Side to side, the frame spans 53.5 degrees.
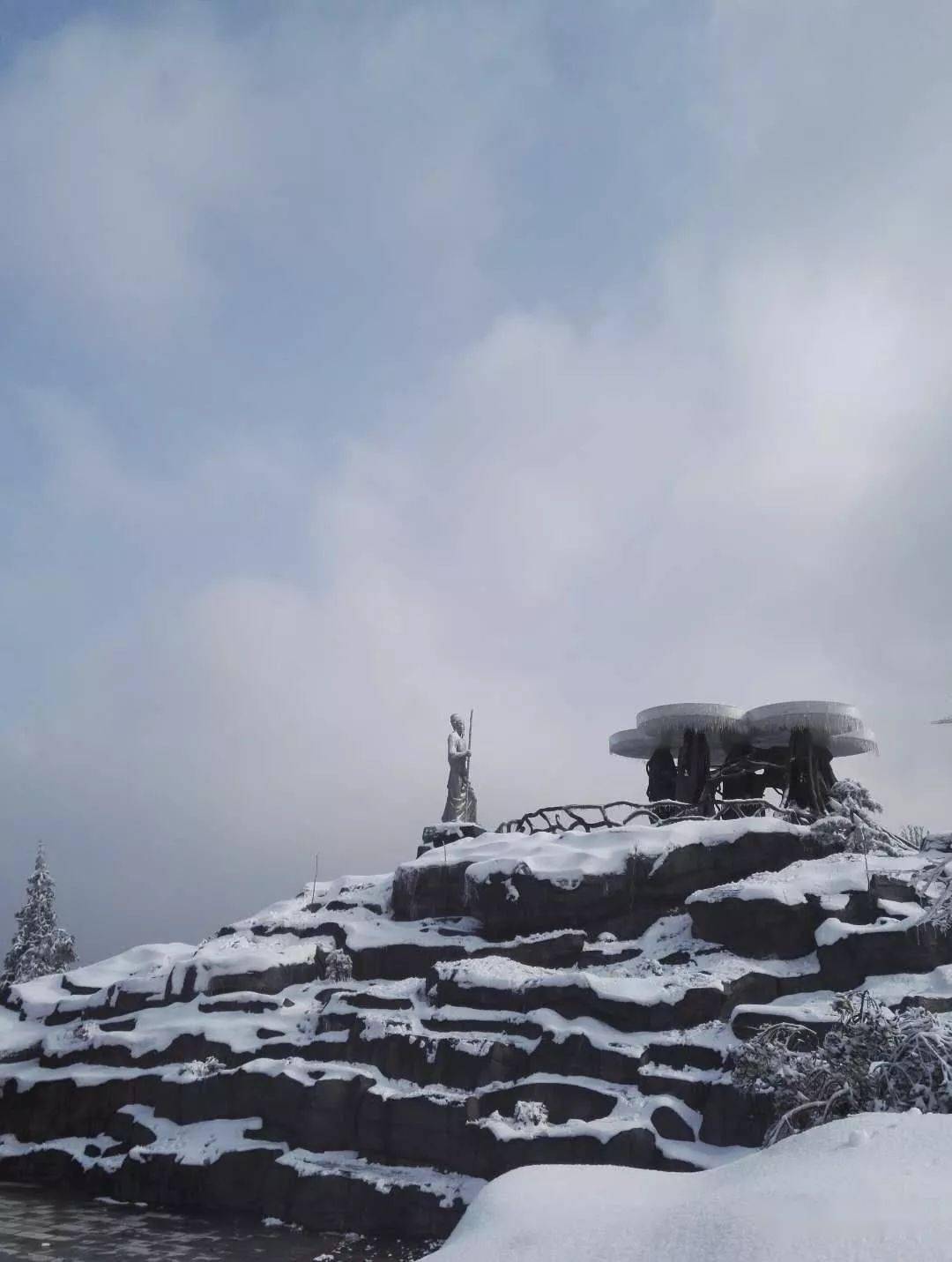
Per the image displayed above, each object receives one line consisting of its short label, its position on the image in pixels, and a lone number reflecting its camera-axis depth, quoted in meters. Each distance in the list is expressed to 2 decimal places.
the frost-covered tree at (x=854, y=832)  25.28
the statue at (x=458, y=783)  34.47
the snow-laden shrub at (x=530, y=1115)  18.17
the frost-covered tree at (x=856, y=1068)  12.71
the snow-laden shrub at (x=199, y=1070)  22.14
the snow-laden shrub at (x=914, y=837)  28.17
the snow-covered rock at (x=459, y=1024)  18.39
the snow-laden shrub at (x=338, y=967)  25.84
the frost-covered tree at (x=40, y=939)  42.25
